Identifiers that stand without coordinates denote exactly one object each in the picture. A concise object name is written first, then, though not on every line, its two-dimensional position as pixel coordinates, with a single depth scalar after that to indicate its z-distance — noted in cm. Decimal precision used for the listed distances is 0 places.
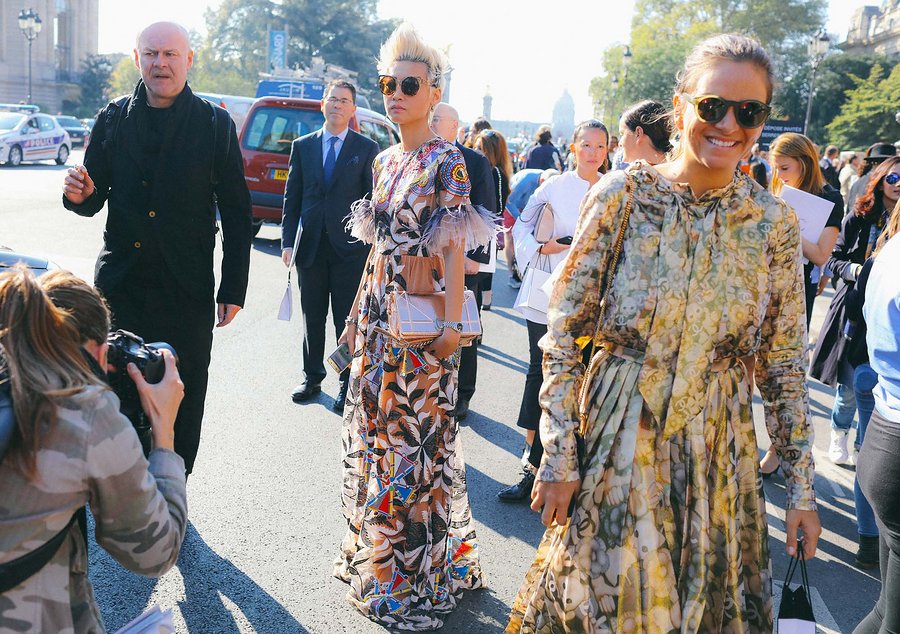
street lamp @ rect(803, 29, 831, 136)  2839
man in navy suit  632
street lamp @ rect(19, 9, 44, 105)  4519
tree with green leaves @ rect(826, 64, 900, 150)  4091
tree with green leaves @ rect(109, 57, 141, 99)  6538
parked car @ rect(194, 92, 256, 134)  2158
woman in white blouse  475
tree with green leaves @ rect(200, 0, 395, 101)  6819
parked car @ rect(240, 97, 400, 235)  1298
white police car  2614
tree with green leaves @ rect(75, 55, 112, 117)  6850
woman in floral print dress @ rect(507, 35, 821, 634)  220
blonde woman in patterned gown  336
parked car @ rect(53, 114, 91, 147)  4394
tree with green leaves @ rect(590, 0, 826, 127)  6306
